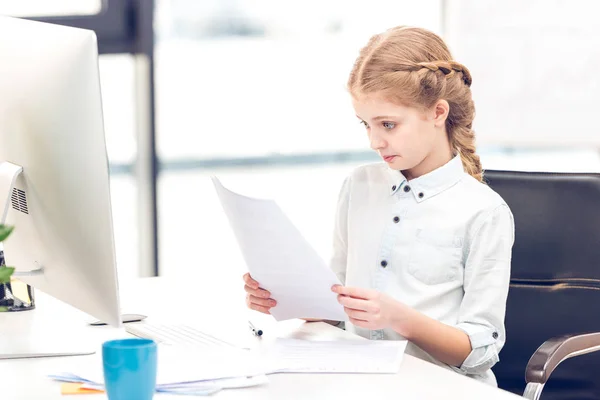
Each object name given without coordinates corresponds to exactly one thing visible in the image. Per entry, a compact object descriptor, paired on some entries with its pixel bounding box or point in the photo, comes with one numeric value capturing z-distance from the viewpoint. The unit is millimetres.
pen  2955
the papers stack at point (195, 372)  2657
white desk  2641
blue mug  2521
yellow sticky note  2643
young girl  3043
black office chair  3282
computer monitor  2651
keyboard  2903
